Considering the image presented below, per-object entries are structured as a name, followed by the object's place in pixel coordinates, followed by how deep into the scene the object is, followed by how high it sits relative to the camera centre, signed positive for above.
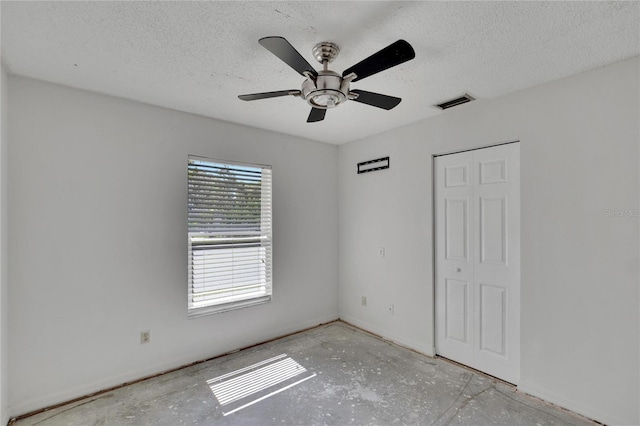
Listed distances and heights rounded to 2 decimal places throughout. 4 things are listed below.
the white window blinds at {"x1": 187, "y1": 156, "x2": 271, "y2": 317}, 2.90 -0.23
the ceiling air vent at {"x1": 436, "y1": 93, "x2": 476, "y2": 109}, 2.50 +0.99
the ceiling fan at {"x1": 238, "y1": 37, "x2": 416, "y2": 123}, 1.36 +0.74
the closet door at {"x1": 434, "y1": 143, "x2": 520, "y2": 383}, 2.48 -0.42
